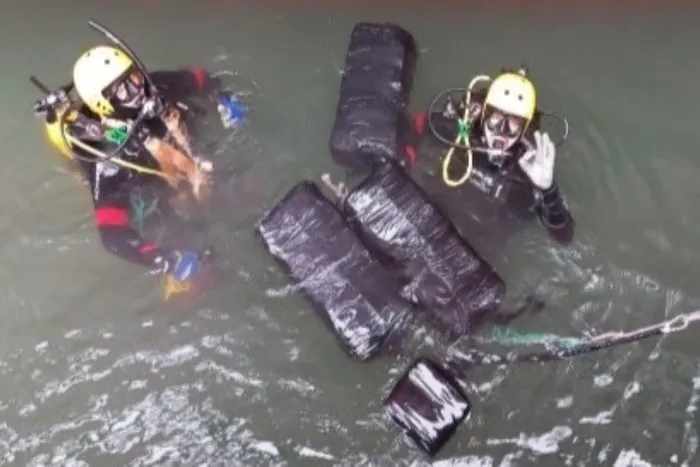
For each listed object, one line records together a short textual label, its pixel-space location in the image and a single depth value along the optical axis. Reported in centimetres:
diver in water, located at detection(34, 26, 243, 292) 444
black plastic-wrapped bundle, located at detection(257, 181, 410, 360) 420
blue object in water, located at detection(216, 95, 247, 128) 494
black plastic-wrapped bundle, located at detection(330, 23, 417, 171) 451
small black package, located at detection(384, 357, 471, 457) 412
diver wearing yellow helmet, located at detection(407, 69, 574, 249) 422
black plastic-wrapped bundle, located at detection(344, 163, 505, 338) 424
